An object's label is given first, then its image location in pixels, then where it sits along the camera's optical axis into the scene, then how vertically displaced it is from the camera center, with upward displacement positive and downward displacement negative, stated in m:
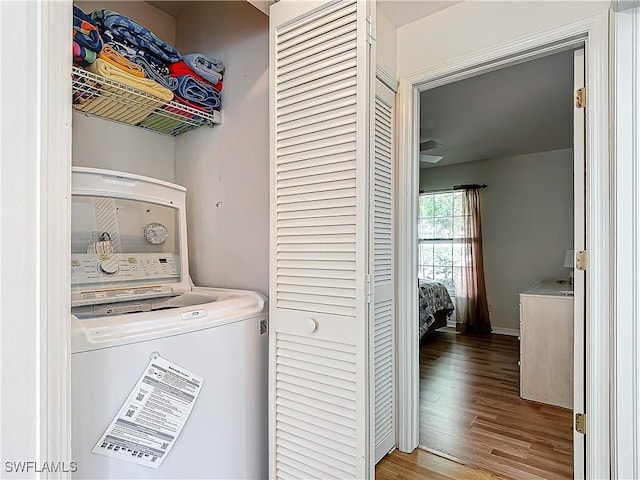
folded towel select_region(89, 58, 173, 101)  1.43 +0.66
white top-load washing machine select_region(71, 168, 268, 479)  1.00 -0.36
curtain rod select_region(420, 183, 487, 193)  5.17 +0.76
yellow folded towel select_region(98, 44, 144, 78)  1.45 +0.73
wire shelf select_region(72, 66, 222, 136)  1.46 +0.61
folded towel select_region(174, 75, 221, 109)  1.73 +0.73
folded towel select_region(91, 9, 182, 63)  1.52 +0.89
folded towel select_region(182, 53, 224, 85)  1.79 +0.88
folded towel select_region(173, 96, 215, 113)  1.73 +0.66
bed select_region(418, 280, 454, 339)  4.08 -0.81
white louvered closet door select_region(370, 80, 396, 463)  1.87 -0.19
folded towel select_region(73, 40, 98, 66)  1.35 +0.70
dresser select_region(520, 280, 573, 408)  2.67 -0.82
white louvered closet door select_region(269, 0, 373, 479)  1.18 -0.01
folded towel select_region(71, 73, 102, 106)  1.41 +0.61
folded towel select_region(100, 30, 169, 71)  1.52 +0.82
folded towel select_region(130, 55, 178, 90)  1.60 +0.75
